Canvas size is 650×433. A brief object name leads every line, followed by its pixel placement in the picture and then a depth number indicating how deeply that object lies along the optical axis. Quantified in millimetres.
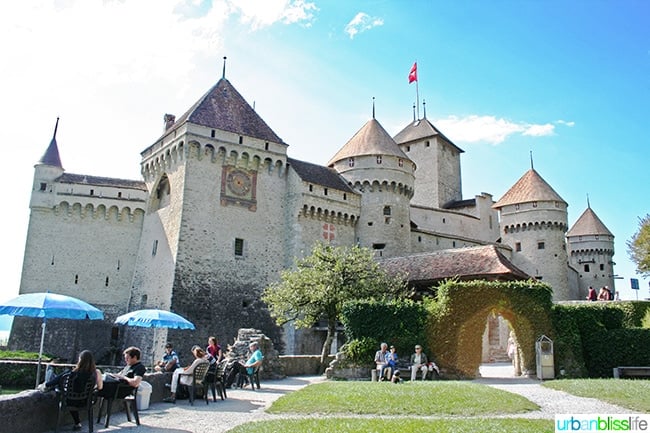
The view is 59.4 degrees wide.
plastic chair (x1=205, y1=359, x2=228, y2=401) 12500
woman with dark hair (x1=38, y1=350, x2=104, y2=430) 8359
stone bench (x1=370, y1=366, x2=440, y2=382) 17438
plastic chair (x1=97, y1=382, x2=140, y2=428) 9062
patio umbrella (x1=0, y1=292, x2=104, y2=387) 12508
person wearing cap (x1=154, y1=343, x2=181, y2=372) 13312
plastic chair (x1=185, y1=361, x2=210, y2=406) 11906
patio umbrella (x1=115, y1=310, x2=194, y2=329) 16984
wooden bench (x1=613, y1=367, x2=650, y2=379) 17250
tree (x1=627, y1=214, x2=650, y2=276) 37812
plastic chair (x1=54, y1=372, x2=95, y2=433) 8328
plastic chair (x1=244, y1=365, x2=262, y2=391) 15128
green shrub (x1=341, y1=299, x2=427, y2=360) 19734
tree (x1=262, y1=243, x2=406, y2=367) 23250
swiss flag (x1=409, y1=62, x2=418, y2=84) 54688
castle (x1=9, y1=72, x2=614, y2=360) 29500
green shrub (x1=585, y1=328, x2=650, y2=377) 18641
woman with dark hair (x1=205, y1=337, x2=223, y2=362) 16297
